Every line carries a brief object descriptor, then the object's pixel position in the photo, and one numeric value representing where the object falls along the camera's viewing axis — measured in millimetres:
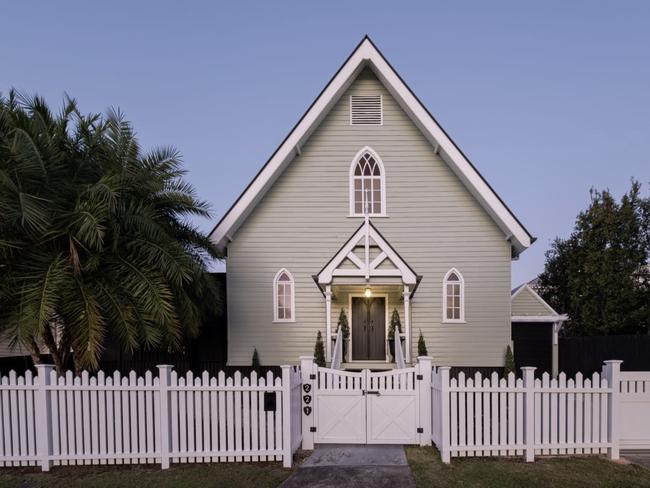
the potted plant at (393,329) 12377
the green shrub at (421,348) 11926
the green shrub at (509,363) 12320
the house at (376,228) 12859
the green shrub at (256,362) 12634
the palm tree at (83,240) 7855
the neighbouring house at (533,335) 15359
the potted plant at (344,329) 12617
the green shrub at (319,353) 11844
